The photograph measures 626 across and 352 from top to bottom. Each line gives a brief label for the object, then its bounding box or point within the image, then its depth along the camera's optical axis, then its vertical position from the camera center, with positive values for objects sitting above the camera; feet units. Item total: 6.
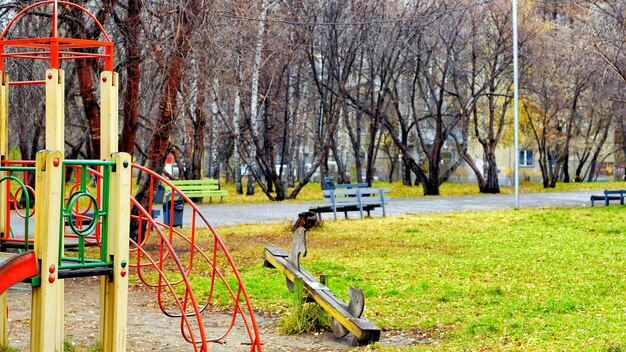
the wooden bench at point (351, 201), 75.00 -1.70
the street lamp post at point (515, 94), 89.76 +8.50
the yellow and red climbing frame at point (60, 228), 20.93 -1.12
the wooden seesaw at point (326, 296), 27.48 -3.63
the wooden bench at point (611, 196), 89.92 -1.50
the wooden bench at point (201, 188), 89.56 -0.72
